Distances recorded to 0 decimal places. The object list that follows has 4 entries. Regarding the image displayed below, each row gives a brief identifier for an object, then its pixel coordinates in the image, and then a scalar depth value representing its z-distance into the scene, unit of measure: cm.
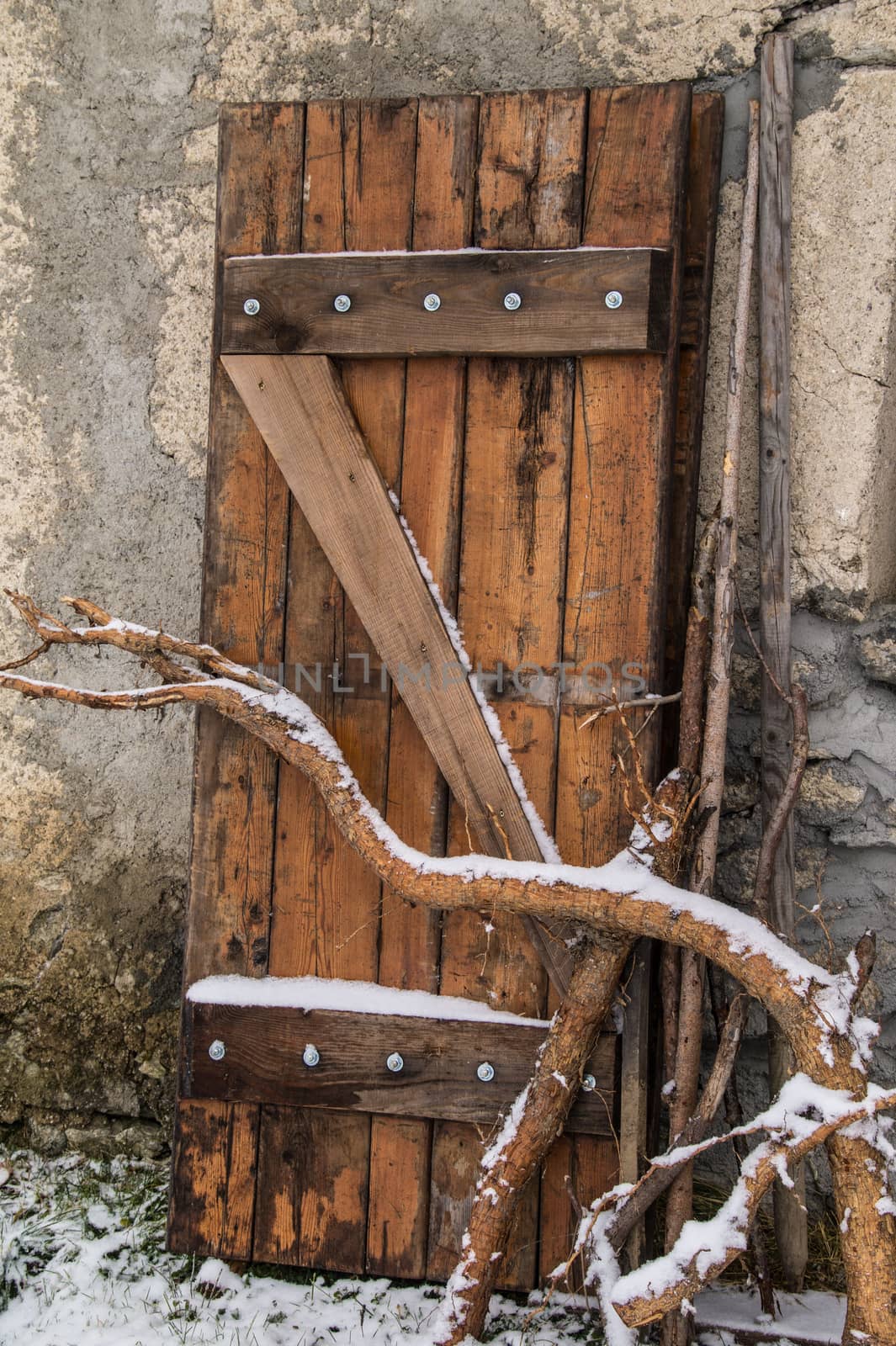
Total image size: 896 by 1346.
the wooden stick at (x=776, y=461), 202
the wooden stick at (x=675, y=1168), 185
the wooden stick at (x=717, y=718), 189
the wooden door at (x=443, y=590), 196
